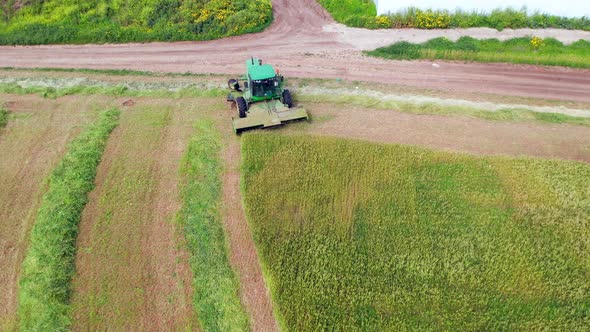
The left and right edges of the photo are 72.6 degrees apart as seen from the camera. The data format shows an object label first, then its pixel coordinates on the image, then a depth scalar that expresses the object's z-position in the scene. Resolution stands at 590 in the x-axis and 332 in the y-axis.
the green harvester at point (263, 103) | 19.70
